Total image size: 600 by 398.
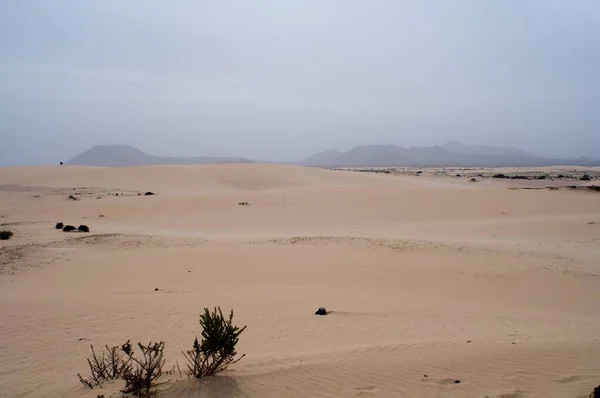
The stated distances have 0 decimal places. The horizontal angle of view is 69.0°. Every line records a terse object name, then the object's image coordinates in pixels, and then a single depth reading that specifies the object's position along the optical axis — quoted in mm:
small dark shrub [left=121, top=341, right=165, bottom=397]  4188
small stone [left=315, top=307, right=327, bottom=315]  7510
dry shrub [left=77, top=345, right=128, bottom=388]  4535
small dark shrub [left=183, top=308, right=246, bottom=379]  4539
